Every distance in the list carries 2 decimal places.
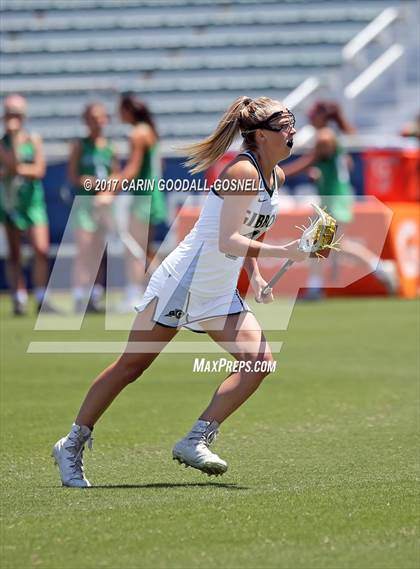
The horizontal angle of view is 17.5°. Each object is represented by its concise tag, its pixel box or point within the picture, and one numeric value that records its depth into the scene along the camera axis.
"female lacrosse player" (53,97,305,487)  6.46
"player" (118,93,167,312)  15.54
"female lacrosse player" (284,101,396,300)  17.14
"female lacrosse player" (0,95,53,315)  15.82
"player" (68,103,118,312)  16.25
